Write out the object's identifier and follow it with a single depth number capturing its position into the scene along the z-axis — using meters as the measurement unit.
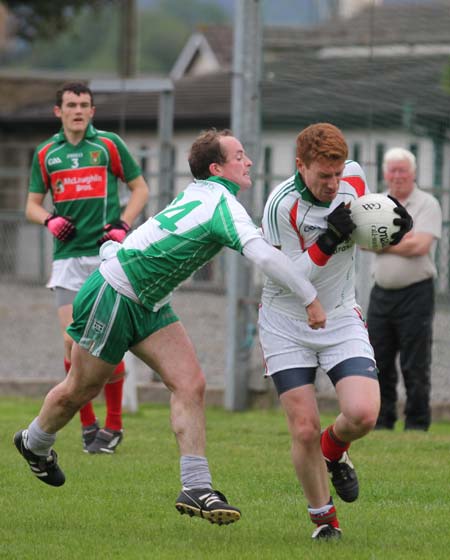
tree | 92.06
